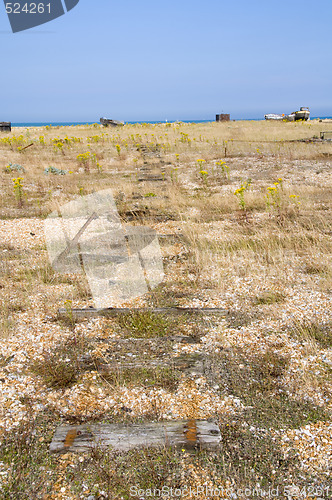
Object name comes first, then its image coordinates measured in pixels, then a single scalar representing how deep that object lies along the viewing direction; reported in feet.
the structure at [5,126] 90.66
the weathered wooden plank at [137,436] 8.42
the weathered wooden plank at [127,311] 14.43
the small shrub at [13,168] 45.26
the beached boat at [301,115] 108.70
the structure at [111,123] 100.48
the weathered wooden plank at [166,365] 11.26
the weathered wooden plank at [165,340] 12.72
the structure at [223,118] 111.12
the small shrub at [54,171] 44.68
